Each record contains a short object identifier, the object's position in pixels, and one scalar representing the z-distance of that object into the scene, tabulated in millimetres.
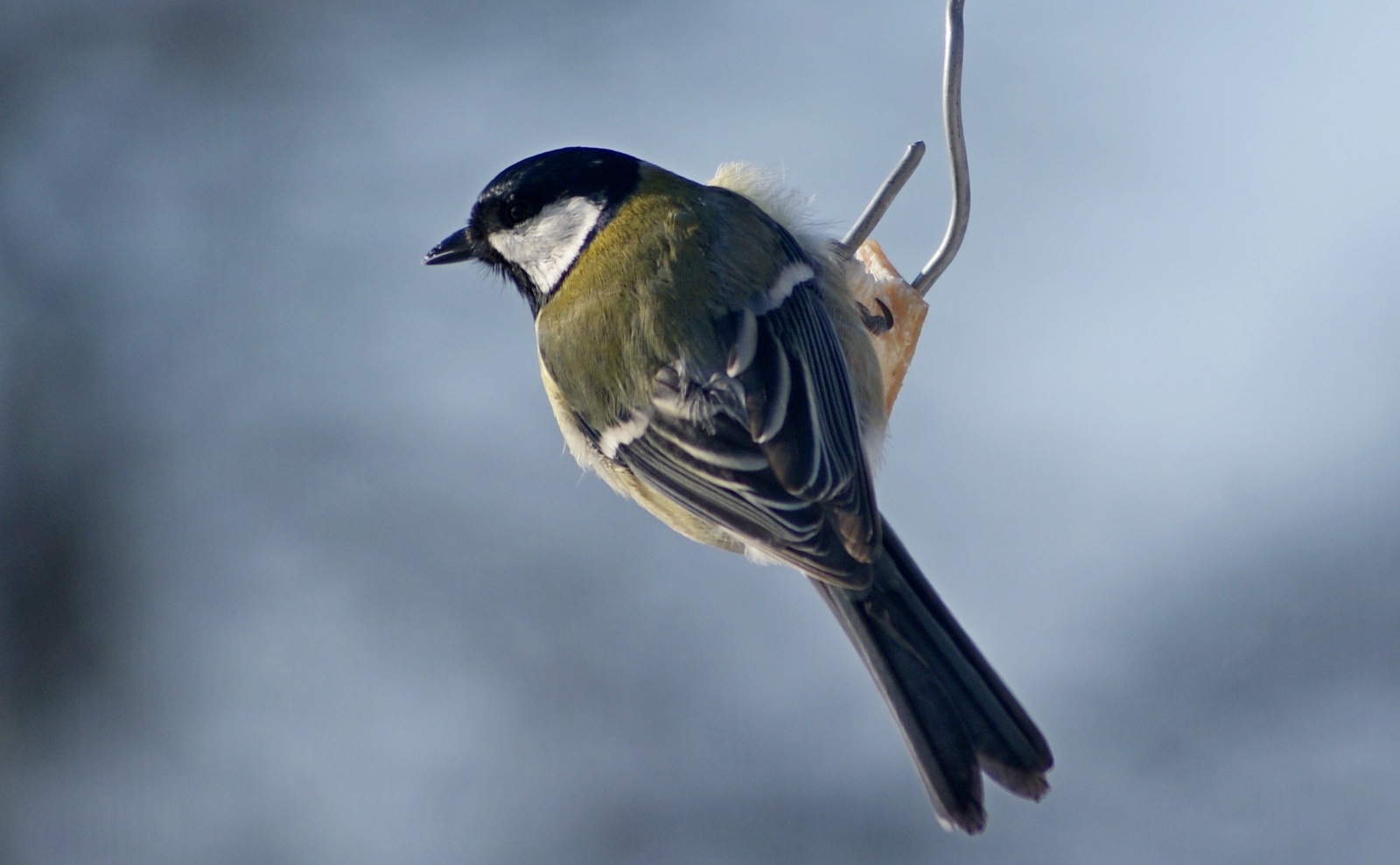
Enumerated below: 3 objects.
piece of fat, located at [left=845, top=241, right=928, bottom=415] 4373
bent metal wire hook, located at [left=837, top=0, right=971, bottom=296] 4348
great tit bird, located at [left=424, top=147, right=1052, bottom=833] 4352
